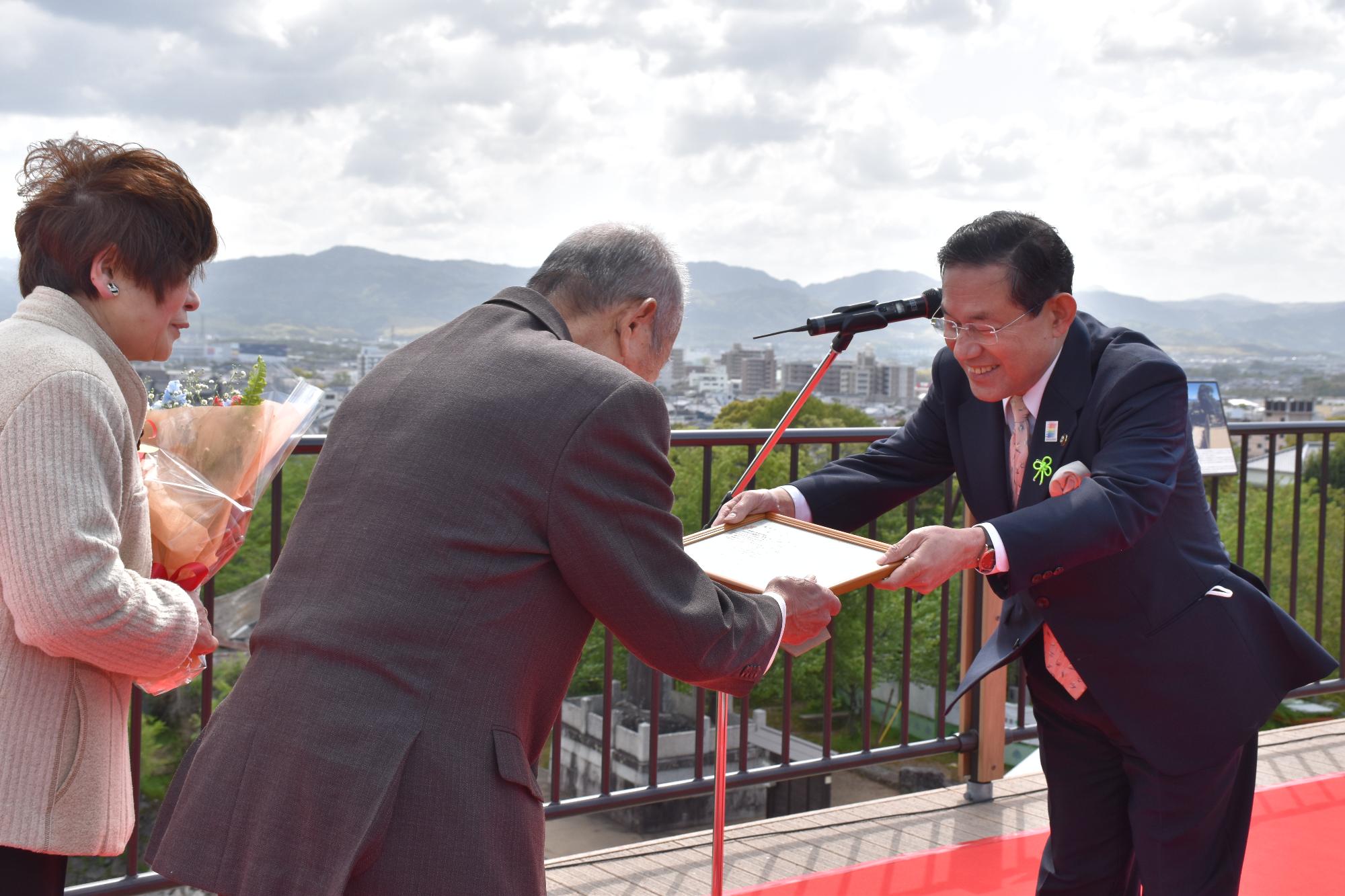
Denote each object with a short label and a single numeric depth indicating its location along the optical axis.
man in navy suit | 2.15
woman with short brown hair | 1.70
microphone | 2.37
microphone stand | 2.41
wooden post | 4.13
